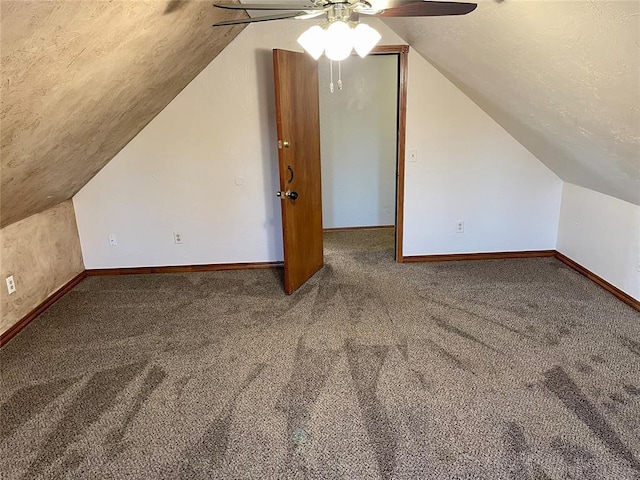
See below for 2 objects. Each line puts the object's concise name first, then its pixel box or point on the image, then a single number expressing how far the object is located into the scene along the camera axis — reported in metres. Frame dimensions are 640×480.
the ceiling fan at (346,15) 1.75
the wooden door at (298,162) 3.36
